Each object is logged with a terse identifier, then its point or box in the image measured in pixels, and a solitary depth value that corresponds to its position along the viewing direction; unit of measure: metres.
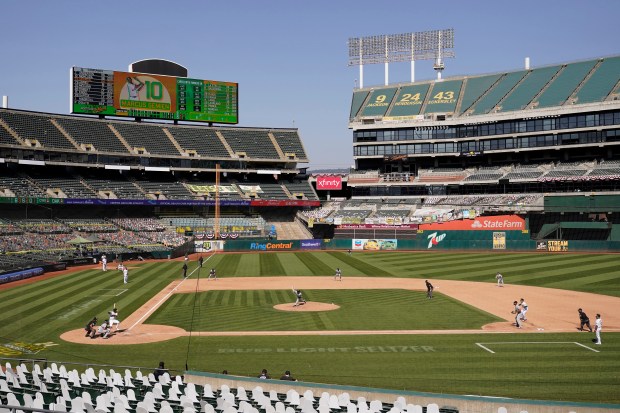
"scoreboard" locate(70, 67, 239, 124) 83.50
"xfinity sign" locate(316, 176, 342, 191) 99.06
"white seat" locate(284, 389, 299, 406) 14.78
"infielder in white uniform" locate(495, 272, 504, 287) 44.88
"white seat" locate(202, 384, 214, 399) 15.34
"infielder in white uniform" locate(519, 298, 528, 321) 29.91
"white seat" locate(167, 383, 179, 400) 15.06
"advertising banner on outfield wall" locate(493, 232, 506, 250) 73.19
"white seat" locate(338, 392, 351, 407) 14.47
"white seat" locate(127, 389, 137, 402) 14.70
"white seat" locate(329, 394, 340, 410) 14.24
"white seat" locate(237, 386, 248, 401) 14.95
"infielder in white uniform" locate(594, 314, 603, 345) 25.60
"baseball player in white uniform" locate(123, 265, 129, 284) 45.09
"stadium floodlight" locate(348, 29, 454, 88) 102.19
